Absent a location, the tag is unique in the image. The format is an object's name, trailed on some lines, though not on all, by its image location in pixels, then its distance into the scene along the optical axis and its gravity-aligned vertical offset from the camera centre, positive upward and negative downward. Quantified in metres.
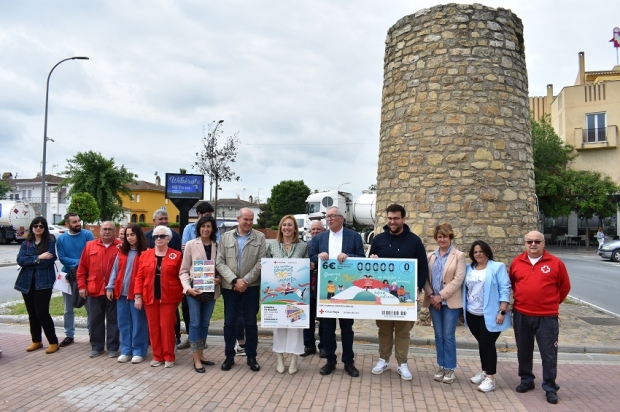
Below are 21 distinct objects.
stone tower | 8.24 +1.53
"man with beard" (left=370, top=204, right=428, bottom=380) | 5.57 -0.46
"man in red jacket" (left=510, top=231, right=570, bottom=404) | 4.98 -0.91
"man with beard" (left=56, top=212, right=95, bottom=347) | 6.87 -0.48
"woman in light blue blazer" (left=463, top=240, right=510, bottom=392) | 5.17 -0.93
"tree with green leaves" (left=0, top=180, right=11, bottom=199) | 54.02 +3.30
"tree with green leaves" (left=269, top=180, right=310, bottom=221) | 61.41 +2.63
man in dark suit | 5.70 -0.43
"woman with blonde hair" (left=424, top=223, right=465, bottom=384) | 5.38 -0.91
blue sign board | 10.48 +0.70
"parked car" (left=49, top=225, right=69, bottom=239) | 27.80 -0.75
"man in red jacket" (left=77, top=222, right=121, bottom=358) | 6.43 -0.95
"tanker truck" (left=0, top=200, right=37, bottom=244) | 33.25 -0.15
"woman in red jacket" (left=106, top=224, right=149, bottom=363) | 6.16 -1.04
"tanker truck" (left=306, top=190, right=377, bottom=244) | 27.50 +0.72
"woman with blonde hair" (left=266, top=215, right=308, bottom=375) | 5.80 -0.47
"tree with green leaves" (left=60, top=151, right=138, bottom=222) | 36.41 +3.01
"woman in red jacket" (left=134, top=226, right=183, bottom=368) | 5.87 -0.92
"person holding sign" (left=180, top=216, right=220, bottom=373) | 5.75 -0.79
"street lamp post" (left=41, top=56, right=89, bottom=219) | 20.12 +3.32
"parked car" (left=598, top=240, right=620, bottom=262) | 23.36 -1.57
